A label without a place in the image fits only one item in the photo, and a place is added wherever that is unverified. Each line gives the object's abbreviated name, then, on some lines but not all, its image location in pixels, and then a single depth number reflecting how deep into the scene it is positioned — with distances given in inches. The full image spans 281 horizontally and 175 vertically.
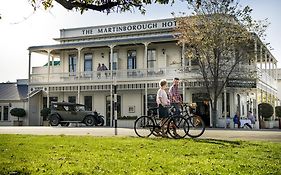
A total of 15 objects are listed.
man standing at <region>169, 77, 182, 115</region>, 490.3
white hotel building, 1305.4
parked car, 1196.5
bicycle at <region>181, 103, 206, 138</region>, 480.7
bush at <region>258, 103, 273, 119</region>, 1331.2
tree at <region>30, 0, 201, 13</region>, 273.4
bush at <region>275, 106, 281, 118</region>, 1481.3
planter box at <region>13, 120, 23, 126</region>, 1475.1
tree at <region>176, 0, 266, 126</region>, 1093.8
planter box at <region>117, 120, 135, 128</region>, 1187.7
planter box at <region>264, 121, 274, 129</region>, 1317.7
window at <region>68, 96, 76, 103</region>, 1497.0
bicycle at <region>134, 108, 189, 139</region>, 480.4
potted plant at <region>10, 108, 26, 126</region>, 1481.3
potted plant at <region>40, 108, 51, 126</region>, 1423.5
